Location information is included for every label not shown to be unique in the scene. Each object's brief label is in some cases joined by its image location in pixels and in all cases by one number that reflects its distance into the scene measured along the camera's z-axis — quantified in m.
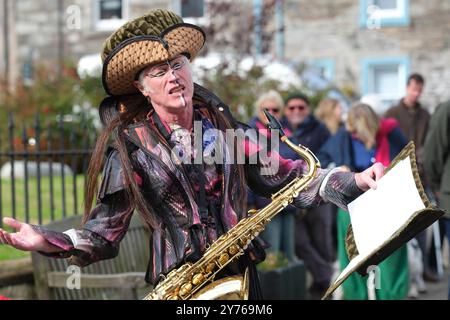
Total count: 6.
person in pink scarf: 13.90
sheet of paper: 5.78
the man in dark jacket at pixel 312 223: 15.87
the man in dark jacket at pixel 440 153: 12.99
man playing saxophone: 6.39
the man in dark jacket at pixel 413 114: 17.84
